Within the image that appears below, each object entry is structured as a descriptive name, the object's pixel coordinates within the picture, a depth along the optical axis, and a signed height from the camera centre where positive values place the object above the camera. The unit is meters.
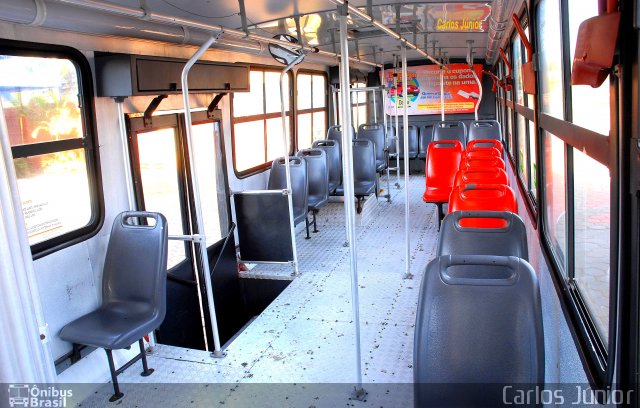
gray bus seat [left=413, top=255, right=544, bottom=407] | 2.12 -0.85
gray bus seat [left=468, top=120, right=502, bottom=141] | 8.80 -0.35
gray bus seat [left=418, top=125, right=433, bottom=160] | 11.50 -0.53
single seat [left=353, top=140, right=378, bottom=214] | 8.38 -0.69
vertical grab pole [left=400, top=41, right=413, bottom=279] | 5.14 -0.59
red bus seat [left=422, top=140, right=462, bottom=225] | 6.85 -0.64
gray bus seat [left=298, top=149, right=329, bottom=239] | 7.40 -0.72
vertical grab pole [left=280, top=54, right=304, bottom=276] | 5.54 -0.89
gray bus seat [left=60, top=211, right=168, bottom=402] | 3.53 -1.03
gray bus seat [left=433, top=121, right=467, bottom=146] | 9.43 -0.37
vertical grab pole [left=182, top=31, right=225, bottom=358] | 3.71 -0.49
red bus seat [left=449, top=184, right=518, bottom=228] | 4.06 -0.66
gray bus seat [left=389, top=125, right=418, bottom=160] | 11.39 -0.56
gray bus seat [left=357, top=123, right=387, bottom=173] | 10.59 -0.37
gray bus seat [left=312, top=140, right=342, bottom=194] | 8.41 -0.61
